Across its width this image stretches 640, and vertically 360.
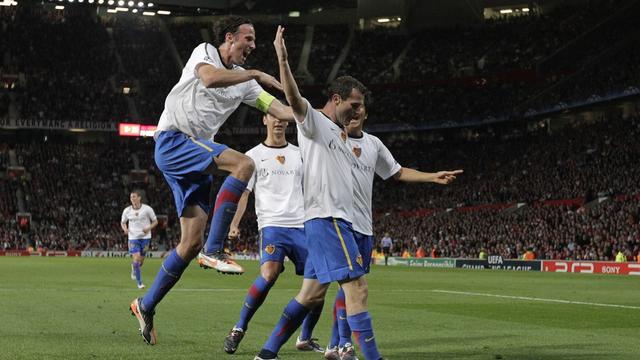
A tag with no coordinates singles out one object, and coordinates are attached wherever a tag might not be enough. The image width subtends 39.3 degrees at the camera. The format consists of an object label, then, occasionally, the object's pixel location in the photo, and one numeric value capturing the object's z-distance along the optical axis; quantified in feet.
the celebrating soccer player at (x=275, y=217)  32.09
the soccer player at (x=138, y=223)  81.71
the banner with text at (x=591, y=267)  112.47
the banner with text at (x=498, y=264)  128.47
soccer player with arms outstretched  26.73
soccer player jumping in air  28.84
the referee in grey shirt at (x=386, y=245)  165.27
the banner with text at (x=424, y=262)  143.23
